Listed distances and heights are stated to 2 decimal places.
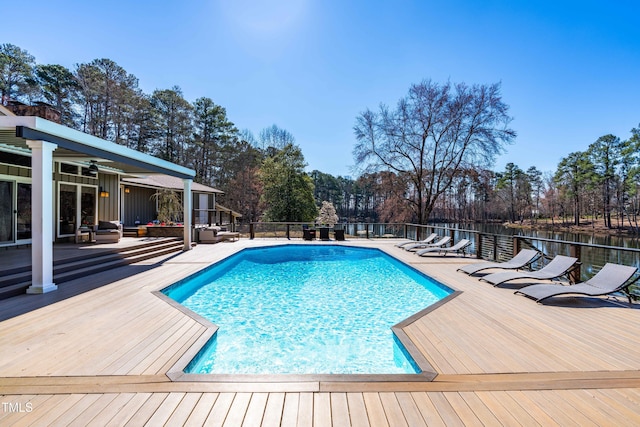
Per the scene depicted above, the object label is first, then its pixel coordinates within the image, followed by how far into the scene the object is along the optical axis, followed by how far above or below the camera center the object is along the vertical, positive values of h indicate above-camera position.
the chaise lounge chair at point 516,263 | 5.72 -0.98
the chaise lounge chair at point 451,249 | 8.34 -1.00
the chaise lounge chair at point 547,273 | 4.88 -1.00
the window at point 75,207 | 8.38 +0.28
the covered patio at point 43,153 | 4.19 +1.09
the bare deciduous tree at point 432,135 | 15.51 +4.32
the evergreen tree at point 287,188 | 21.61 +1.99
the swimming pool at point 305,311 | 3.23 -1.55
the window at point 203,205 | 17.16 +0.62
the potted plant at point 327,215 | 23.42 +0.00
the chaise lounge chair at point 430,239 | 10.16 -0.85
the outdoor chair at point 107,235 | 8.44 -0.53
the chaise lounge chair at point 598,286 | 4.04 -1.03
